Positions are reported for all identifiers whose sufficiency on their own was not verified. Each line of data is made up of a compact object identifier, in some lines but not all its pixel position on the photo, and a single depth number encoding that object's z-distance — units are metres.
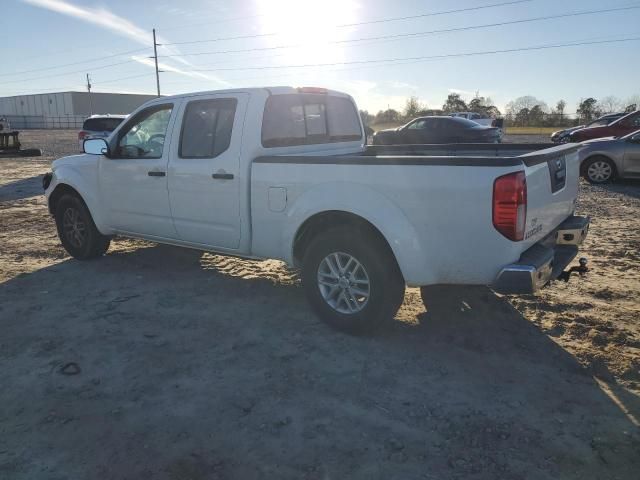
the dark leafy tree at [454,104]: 71.09
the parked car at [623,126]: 14.96
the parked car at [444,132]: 18.14
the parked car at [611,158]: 11.32
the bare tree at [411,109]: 78.38
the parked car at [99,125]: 15.04
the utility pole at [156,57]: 59.34
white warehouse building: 103.44
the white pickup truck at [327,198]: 3.27
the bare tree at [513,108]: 57.91
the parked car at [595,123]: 19.92
